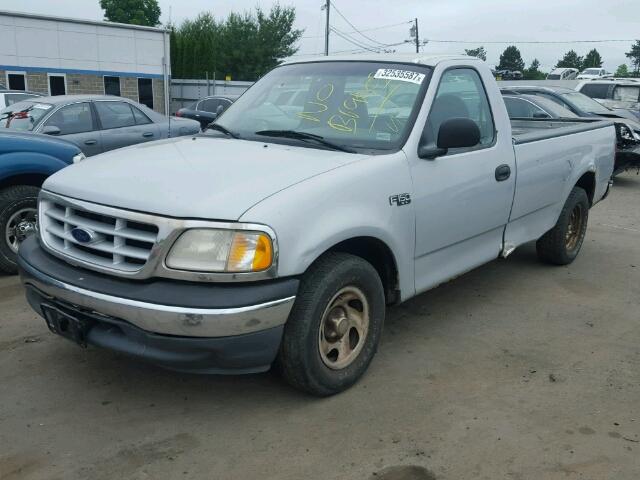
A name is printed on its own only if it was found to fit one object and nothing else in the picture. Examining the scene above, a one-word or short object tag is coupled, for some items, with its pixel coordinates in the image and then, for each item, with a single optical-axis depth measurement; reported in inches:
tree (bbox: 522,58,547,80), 2786.4
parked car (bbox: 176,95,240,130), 773.9
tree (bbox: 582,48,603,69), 3681.1
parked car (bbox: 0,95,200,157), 348.8
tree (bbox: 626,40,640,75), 4060.0
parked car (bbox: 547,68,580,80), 1728.1
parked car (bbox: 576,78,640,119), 740.6
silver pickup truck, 118.0
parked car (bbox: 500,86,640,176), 449.4
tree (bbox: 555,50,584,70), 3709.2
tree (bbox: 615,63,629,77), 3469.2
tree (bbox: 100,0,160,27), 2817.4
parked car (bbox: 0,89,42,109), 530.5
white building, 1072.2
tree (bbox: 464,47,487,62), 2659.9
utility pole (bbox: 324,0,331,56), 1925.3
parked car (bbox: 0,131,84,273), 216.4
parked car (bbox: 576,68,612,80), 1967.3
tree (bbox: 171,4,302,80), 2319.1
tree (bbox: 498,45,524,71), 3944.4
